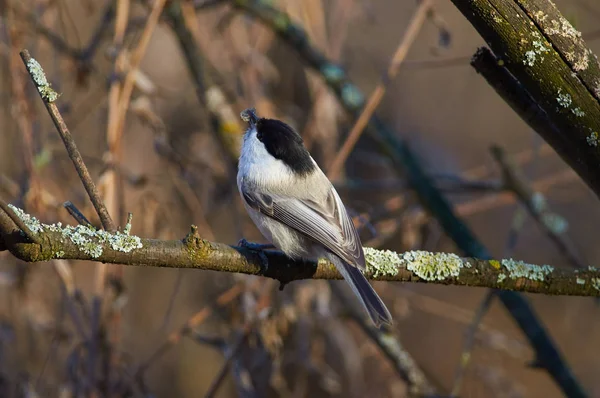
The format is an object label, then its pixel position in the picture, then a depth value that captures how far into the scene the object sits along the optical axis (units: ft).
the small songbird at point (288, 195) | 14.62
